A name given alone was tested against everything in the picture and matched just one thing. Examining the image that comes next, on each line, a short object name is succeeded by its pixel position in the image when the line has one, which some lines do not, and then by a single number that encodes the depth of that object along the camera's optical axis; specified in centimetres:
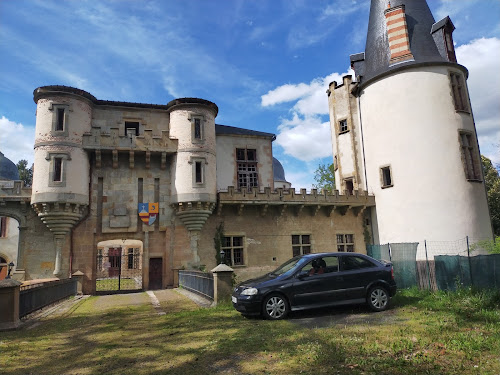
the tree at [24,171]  4579
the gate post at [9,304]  871
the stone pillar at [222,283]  1092
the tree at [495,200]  3167
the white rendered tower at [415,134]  1934
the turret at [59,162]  1711
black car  862
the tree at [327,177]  4391
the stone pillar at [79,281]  1697
